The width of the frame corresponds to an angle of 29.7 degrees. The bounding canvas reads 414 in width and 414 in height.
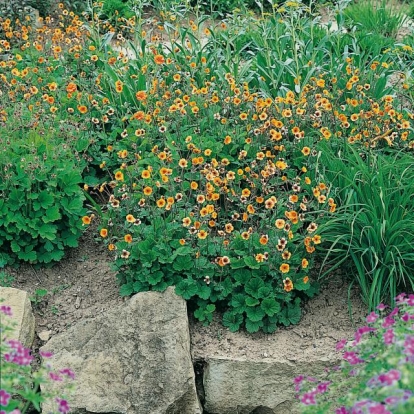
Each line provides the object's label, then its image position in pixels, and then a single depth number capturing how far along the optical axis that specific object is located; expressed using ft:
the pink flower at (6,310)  8.46
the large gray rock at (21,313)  11.75
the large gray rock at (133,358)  11.27
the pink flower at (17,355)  7.86
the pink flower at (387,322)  8.70
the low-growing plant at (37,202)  12.89
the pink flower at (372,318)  8.71
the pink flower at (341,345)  9.15
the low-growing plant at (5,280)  13.00
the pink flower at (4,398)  7.22
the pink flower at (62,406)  7.97
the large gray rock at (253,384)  11.60
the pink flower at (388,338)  8.00
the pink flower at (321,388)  8.29
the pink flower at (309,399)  7.79
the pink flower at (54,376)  8.16
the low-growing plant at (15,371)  7.55
